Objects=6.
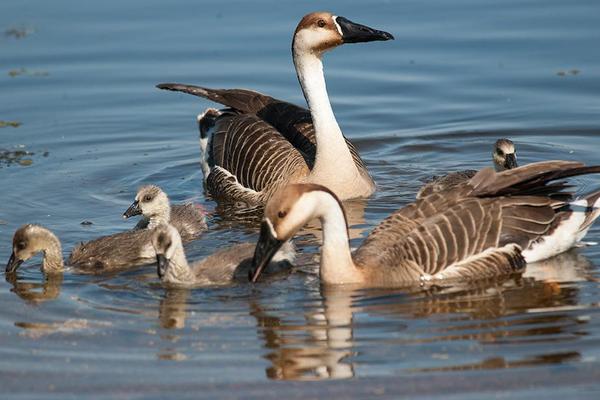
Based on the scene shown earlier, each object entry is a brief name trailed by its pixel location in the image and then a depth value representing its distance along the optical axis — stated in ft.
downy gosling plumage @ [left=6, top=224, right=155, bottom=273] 35.99
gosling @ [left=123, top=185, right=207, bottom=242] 39.01
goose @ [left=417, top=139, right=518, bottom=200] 39.91
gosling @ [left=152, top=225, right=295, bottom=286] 33.91
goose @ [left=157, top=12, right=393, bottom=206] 43.21
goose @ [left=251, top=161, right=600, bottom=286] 32.04
